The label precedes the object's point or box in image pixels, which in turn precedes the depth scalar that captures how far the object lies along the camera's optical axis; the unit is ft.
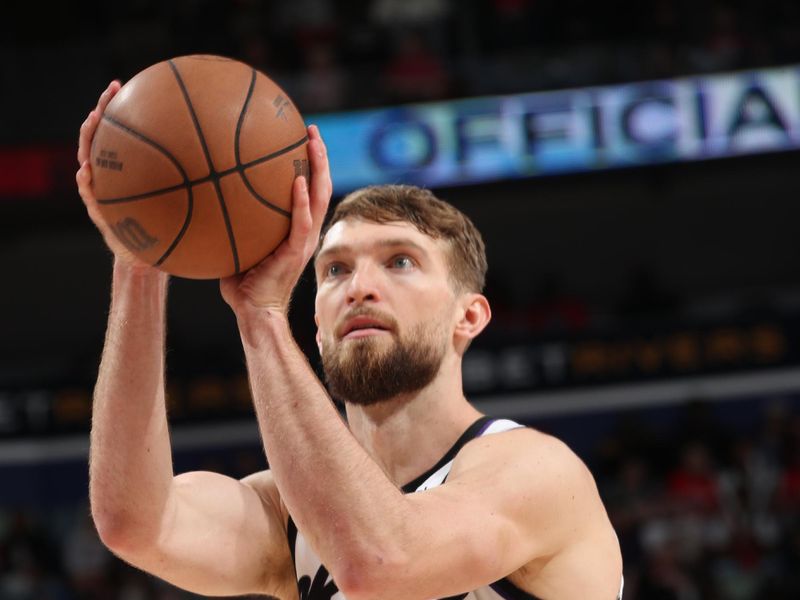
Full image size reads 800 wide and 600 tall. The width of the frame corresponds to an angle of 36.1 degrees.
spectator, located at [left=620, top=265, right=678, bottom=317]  37.91
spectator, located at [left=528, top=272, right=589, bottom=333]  36.94
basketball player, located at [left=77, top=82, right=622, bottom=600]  8.41
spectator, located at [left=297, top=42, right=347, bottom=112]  35.27
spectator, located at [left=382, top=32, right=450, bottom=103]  35.24
